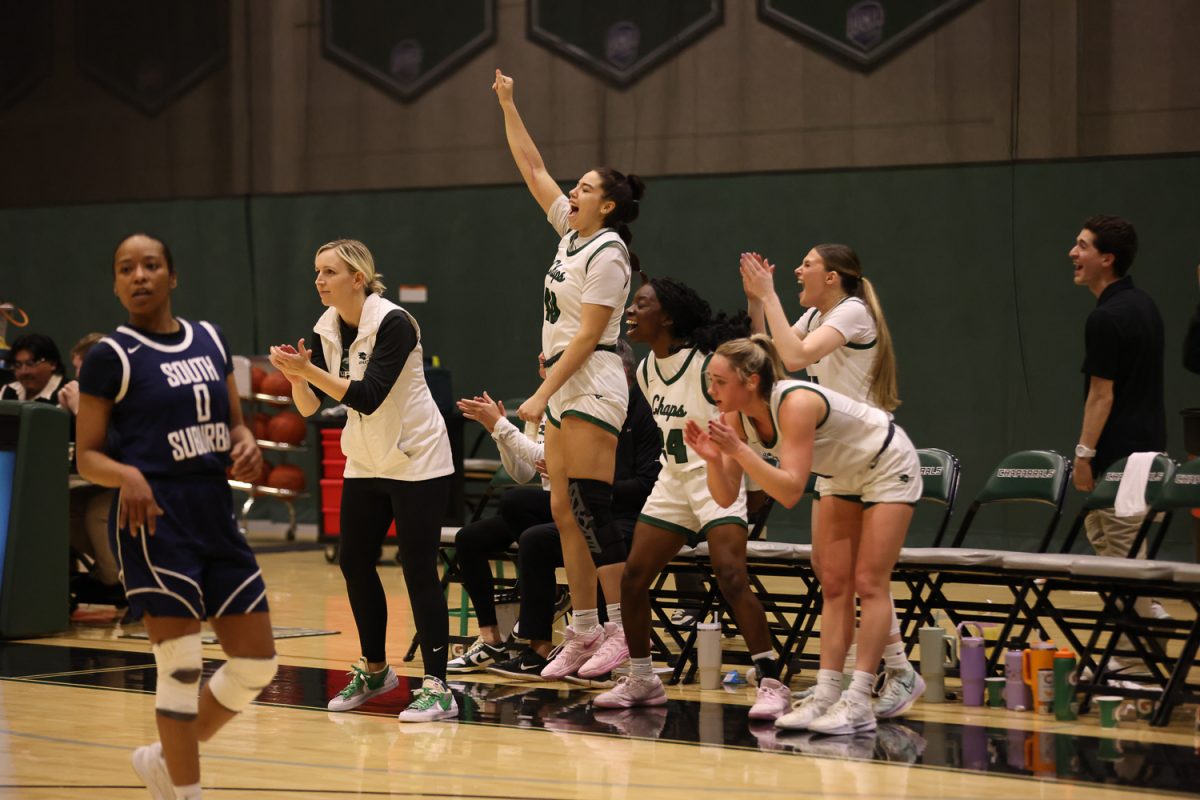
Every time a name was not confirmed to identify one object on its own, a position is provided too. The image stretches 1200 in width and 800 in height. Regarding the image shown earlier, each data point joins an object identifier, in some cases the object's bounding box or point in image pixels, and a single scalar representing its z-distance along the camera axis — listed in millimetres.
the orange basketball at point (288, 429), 24375
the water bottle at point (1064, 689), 10750
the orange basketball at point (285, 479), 24203
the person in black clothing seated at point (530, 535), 12711
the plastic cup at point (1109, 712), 10448
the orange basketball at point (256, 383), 24187
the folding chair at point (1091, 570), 10836
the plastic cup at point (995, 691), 11297
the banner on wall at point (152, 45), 26703
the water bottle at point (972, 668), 11281
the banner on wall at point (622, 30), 22969
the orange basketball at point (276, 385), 24062
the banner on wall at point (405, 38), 24609
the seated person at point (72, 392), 15586
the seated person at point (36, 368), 16500
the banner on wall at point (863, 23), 21312
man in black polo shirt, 12070
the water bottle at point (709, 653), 12234
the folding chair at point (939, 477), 12875
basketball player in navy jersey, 7676
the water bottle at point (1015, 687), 11109
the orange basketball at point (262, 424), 24766
